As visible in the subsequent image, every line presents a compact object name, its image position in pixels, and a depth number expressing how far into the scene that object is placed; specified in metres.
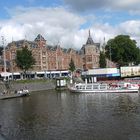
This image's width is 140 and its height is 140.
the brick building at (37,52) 91.82
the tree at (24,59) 71.82
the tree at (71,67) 94.73
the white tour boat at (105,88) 54.61
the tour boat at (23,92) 53.93
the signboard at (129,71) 82.50
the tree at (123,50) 91.56
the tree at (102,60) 94.00
